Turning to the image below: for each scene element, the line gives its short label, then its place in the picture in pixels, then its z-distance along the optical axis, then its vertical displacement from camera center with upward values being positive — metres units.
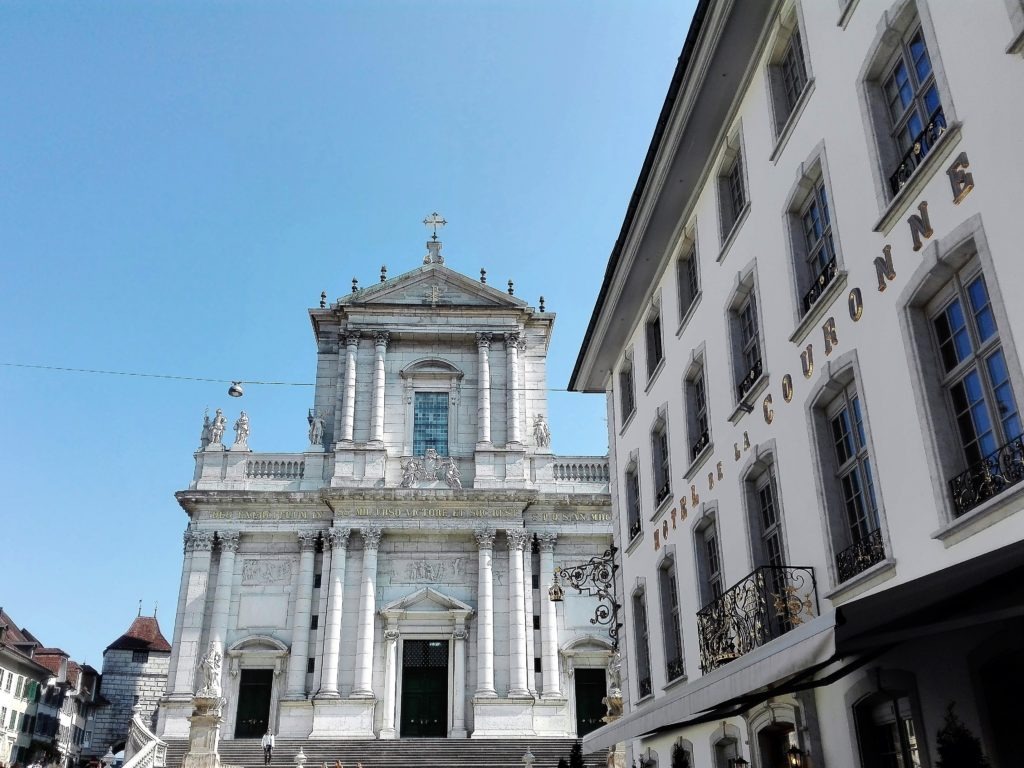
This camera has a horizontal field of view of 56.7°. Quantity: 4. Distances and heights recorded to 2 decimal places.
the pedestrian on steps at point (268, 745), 30.17 +2.28
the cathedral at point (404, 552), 36.03 +9.89
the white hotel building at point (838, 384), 8.02 +4.48
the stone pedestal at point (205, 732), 28.52 +2.59
